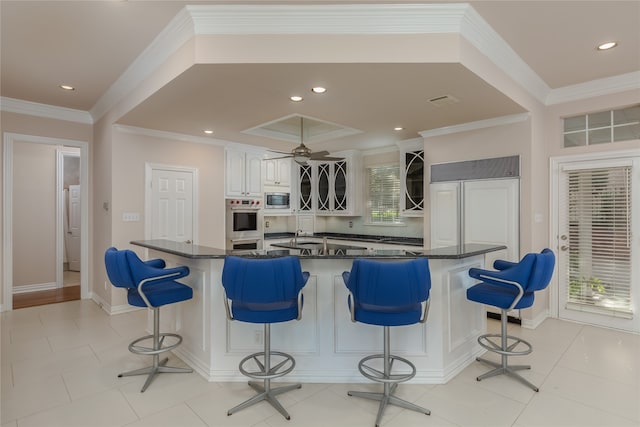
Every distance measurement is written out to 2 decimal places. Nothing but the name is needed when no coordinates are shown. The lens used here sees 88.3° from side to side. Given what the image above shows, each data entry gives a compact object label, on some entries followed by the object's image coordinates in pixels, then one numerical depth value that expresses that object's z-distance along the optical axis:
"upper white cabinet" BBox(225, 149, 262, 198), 5.45
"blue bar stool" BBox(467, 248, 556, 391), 2.46
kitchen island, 2.59
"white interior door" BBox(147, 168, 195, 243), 4.63
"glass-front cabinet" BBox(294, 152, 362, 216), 6.06
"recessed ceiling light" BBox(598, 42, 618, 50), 2.90
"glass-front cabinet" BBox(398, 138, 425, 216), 5.08
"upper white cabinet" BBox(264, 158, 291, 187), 6.05
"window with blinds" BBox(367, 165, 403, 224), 5.80
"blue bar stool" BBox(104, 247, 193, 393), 2.44
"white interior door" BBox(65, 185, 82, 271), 6.82
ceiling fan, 3.75
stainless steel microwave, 6.03
